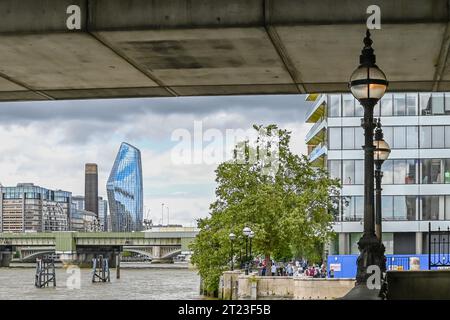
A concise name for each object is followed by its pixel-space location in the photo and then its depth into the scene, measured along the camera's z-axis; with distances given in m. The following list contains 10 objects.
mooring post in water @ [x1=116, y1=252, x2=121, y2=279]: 124.55
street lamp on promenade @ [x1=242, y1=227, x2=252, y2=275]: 61.39
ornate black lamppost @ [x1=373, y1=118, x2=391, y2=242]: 18.05
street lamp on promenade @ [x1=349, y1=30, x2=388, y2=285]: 9.75
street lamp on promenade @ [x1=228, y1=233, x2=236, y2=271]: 57.69
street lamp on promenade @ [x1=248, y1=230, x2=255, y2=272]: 59.29
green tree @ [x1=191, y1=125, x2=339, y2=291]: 62.38
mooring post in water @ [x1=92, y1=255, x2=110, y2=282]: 115.40
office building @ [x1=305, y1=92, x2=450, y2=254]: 74.62
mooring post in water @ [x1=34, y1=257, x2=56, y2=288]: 108.66
